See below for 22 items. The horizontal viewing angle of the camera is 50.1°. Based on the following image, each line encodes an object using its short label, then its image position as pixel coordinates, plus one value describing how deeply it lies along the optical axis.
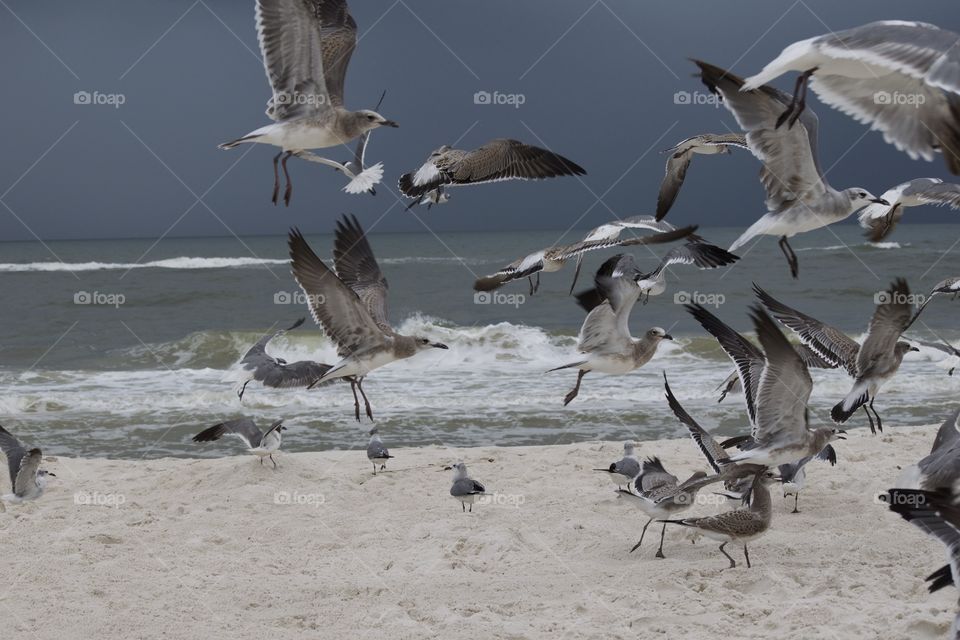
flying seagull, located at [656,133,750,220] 5.27
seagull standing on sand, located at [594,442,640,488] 8.02
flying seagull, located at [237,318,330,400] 7.50
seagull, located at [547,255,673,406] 5.89
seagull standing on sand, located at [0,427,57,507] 7.93
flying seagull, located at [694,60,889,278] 4.64
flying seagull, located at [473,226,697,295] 4.52
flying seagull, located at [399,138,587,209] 5.53
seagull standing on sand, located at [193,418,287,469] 8.81
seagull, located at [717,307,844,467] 5.24
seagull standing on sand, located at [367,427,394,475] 8.88
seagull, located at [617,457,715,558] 6.65
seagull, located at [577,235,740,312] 5.20
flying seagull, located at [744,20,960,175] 3.14
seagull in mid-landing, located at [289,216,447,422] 4.98
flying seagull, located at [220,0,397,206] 4.92
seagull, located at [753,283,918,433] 6.71
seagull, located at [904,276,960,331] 7.33
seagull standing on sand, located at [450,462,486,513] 7.67
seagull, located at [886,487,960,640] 3.93
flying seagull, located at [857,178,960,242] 5.79
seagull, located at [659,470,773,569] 6.23
